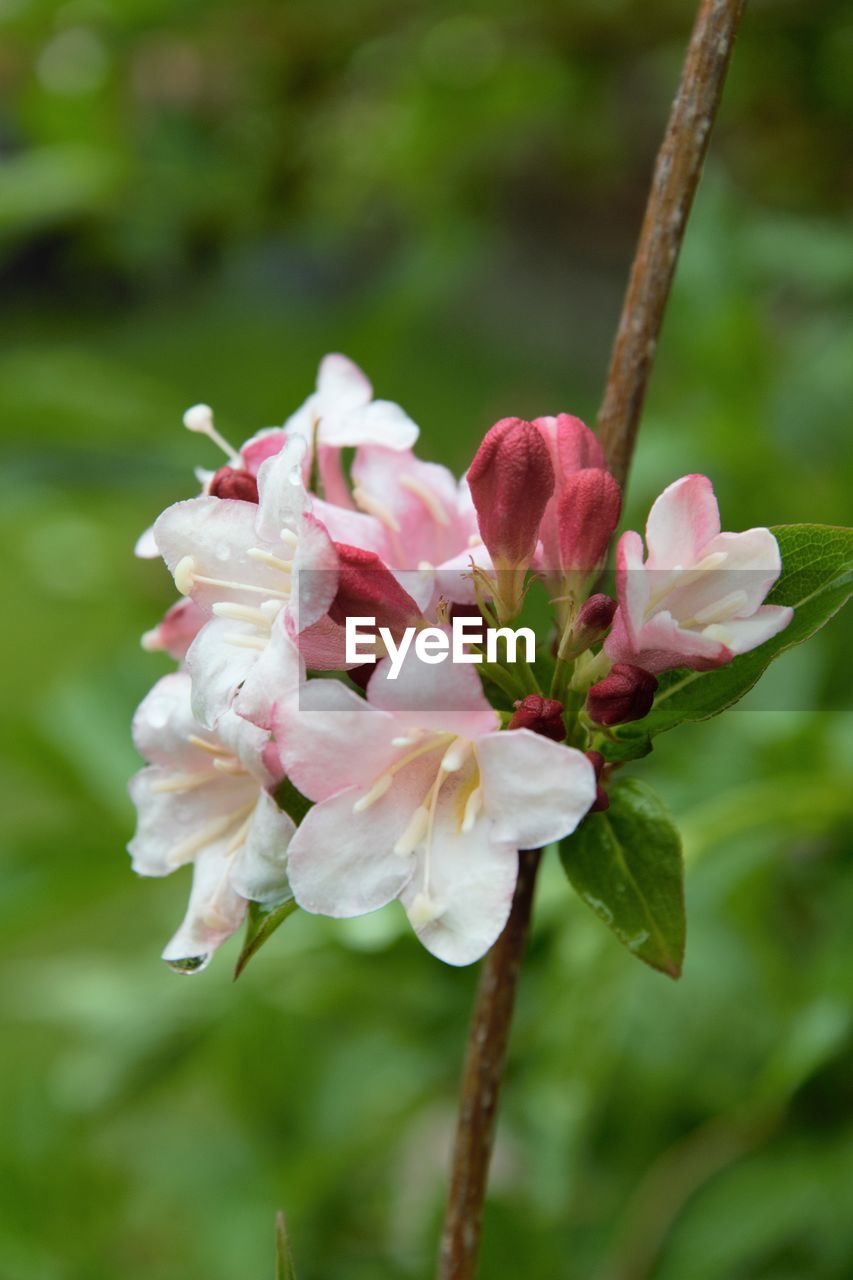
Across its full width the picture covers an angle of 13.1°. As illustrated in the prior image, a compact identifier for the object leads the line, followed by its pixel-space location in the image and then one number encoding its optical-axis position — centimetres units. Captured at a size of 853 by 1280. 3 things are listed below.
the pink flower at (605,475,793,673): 38
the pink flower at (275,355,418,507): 41
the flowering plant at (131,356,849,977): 38
